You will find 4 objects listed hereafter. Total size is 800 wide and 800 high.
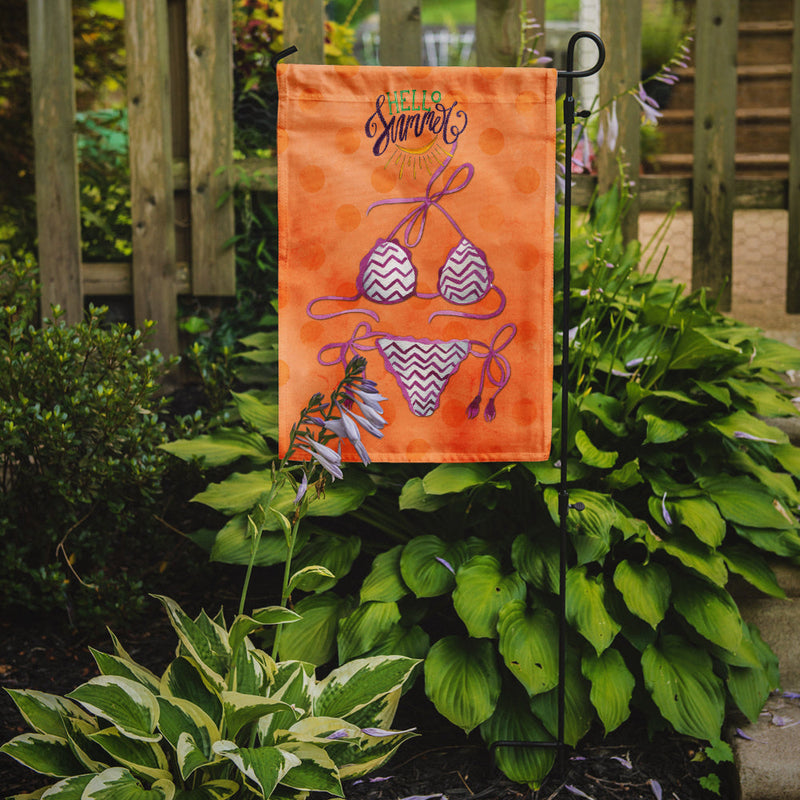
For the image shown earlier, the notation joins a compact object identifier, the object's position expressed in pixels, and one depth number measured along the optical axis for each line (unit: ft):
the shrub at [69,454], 7.83
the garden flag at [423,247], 6.08
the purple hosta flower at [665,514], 7.17
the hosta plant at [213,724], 5.26
